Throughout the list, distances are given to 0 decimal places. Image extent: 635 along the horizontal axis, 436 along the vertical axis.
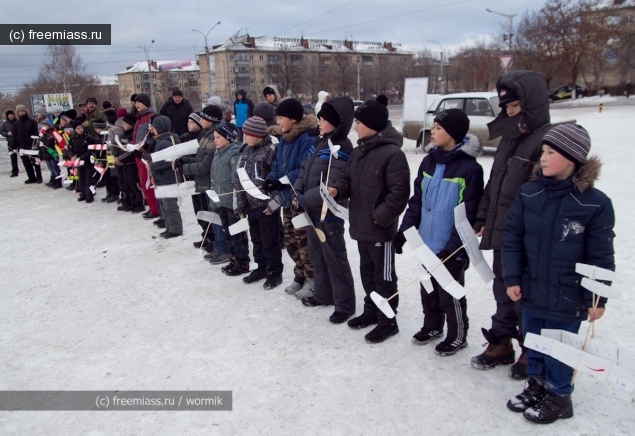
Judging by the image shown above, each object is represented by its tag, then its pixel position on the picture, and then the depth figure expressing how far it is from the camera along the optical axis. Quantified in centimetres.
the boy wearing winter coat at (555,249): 233
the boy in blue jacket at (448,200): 307
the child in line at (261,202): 467
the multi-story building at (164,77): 8388
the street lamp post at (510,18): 3077
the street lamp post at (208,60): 3364
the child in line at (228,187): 514
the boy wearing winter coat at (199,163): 559
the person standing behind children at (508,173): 277
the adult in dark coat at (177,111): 932
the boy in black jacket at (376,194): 334
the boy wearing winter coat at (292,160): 430
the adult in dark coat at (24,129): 1217
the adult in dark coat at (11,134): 1297
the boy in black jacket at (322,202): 383
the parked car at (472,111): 1231
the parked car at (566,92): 4056
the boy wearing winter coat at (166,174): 667
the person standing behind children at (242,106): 1014
